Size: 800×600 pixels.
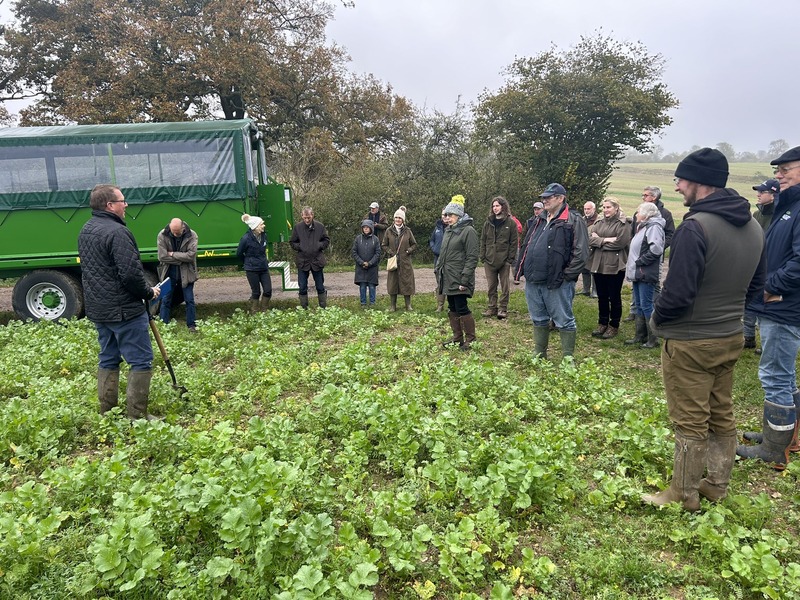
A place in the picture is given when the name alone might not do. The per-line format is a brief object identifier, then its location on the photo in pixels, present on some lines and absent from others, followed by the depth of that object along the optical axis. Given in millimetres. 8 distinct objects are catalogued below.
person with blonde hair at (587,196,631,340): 7375
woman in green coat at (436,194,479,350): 6629
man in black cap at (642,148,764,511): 3023
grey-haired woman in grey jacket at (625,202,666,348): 6590
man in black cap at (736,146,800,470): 3656
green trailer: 8633
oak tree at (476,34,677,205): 16375
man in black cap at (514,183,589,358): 5660
